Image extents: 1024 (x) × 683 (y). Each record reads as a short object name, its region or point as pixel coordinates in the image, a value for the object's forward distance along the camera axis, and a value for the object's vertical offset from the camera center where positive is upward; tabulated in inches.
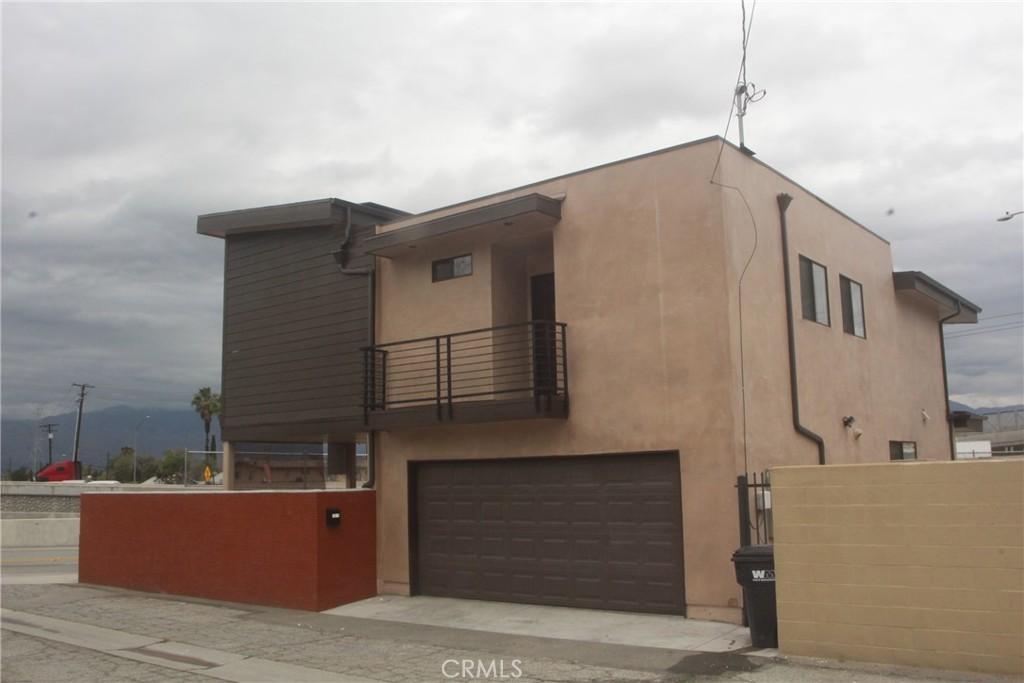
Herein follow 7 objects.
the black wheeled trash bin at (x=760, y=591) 365.1 -59.9
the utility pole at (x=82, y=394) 2800.2 +224.9
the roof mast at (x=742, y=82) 440.2 +206.6
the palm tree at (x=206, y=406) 2773.1 +177.6
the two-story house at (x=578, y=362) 457.1 +57.6
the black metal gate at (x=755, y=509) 418.6 -28.9
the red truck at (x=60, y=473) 1902.1 -19.8
